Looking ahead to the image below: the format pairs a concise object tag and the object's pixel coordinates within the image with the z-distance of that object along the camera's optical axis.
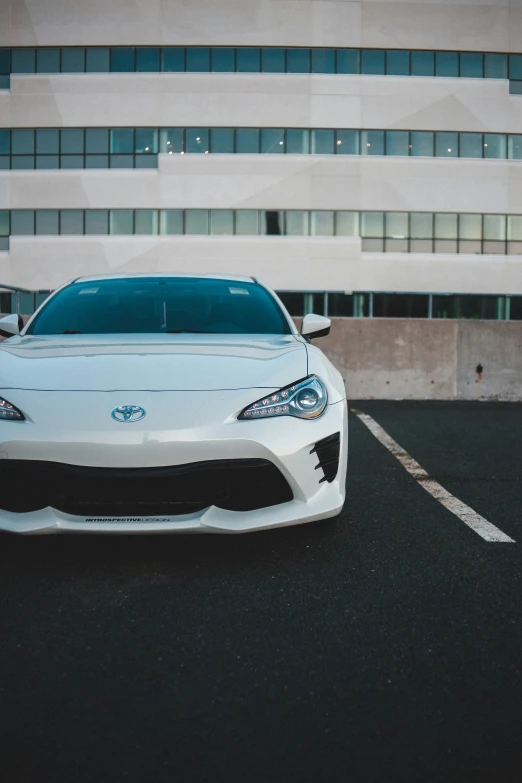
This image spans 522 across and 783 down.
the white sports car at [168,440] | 2.70
